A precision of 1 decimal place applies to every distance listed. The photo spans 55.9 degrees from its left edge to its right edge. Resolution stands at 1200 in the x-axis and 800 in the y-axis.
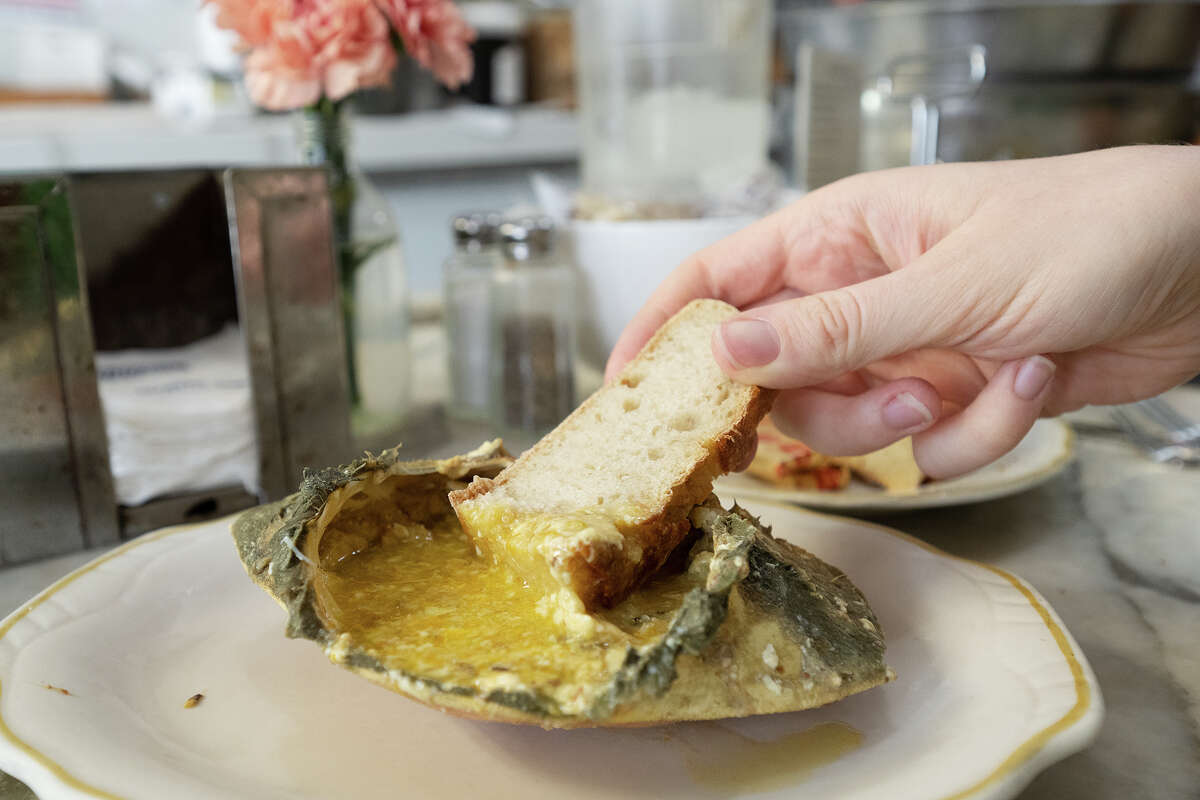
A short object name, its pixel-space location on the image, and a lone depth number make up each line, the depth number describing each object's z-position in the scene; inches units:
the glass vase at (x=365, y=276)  18.3
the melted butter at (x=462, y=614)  9.2
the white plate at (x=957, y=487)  14.3
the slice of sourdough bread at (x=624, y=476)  10.4
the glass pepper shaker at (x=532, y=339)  19.1
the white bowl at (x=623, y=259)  19.1
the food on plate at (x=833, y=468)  15.4
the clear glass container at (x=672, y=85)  25.7
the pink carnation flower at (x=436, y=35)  17.3
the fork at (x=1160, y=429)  17.2
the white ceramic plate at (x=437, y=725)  8.8
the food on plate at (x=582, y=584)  9.0
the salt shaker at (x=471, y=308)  19.3
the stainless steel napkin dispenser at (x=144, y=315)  13.9
